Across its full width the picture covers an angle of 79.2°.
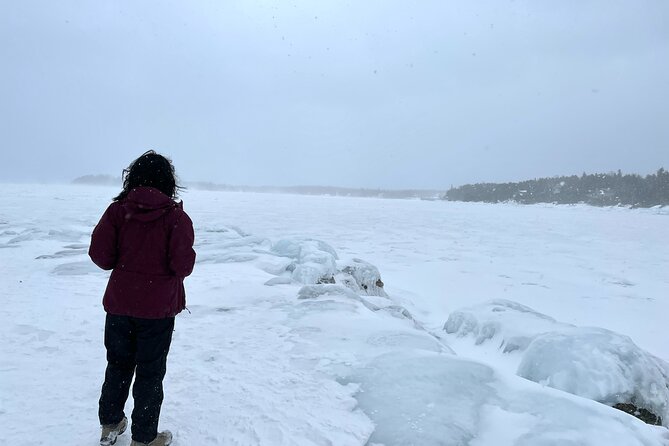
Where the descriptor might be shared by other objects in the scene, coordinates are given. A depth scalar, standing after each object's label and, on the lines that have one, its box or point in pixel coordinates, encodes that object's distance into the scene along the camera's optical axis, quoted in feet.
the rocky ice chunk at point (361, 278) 29.81
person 8.00
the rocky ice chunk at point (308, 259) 27.17
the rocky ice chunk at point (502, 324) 19.10
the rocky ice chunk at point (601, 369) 13.32
